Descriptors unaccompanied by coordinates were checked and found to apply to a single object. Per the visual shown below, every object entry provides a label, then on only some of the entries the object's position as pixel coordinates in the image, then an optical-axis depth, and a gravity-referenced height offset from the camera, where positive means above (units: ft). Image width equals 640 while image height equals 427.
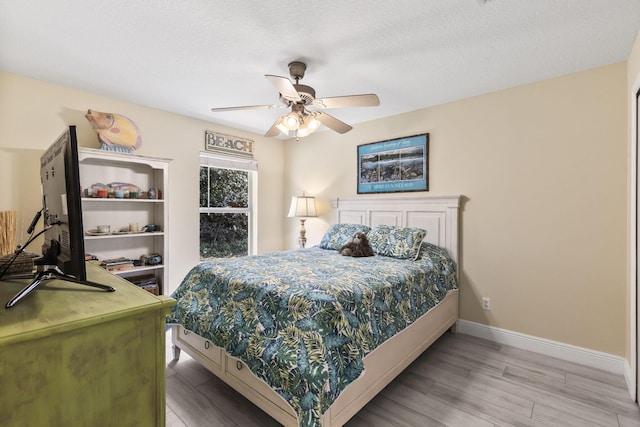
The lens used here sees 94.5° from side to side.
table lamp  13.46 +0.10
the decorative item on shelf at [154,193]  10.66 +0.64
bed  4.80 -2.25
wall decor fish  9.36 +2.64
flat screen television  2.74 -0.06
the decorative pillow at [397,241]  9.35 -1.03
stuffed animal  9.59 -1.24
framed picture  11.00 +1.77
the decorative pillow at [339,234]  11.10 -0.94
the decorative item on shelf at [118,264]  9.71 -1.77
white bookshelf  9.73 -0.01
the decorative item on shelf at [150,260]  10.55 -1.76
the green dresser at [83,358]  2.17 -1.21
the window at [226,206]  13.23 +0.21
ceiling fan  7.07 +2.70
